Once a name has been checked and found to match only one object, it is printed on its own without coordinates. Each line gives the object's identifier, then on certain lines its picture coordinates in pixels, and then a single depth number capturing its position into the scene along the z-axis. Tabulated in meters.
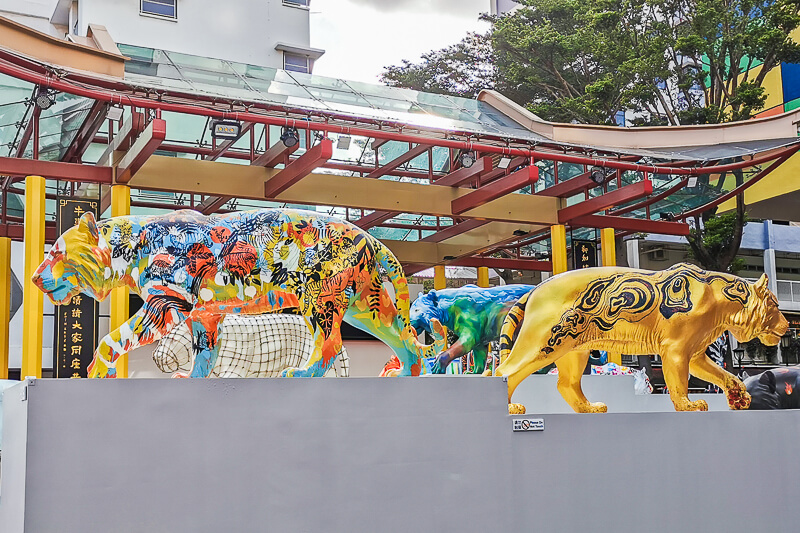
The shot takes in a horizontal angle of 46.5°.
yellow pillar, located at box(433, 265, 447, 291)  17.81
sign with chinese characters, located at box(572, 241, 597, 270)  16.27
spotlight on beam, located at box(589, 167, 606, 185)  13.10
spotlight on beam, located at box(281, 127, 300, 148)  11.07
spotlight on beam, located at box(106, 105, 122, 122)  10.51
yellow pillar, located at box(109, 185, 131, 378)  10.43
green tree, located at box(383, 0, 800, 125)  18.39
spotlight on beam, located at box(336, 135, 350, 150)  13.75
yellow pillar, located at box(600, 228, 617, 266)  15.53
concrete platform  4.23
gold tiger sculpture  5.73
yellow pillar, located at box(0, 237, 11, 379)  13.68
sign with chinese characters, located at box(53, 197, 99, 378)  11.03
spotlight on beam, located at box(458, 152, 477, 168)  12.52
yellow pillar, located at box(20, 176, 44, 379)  10.11
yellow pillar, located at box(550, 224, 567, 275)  14.27
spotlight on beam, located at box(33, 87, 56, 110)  9.75
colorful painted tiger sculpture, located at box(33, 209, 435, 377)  5.08
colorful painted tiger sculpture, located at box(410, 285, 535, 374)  7.69
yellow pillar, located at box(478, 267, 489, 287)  18.47
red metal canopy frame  10.06
